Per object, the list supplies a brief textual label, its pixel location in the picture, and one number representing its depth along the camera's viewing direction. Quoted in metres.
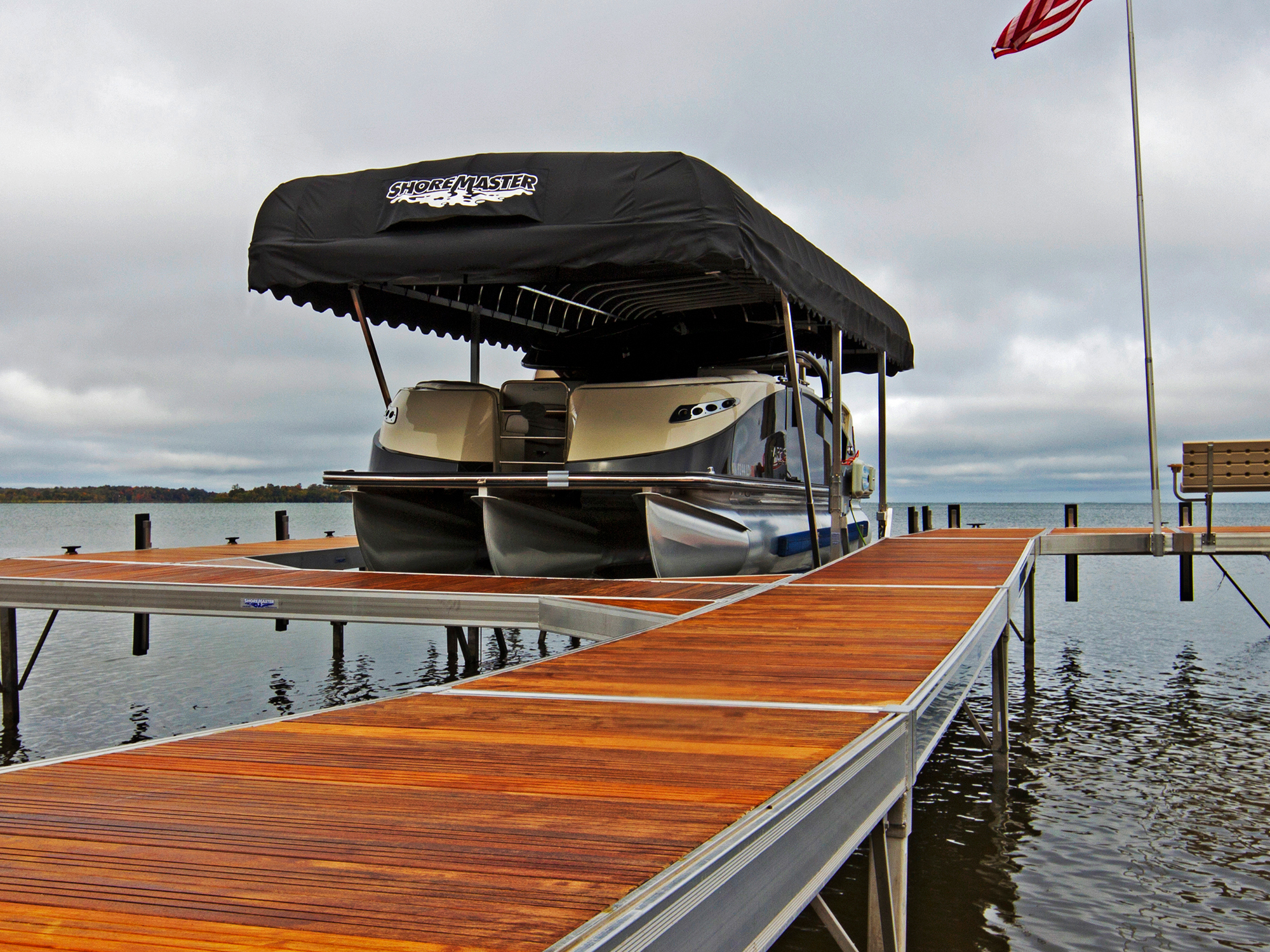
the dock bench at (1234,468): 10.84
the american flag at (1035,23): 10.56
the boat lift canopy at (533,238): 6.37
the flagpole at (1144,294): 10.46
